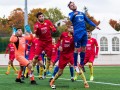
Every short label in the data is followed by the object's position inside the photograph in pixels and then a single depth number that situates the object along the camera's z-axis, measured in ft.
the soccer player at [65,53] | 43.42
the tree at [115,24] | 349.00
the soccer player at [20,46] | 48.91
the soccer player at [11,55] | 80.46
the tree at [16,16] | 331.16
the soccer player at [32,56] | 55.74
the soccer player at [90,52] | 58.98
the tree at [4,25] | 295.60
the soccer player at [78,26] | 43.04
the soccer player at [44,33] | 49.34
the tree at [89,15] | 335.81
